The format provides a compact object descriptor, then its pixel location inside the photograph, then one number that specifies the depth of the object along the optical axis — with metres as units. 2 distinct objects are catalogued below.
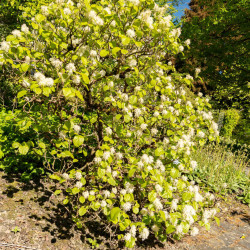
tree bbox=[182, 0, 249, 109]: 7.40
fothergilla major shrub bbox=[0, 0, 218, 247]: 1.84
